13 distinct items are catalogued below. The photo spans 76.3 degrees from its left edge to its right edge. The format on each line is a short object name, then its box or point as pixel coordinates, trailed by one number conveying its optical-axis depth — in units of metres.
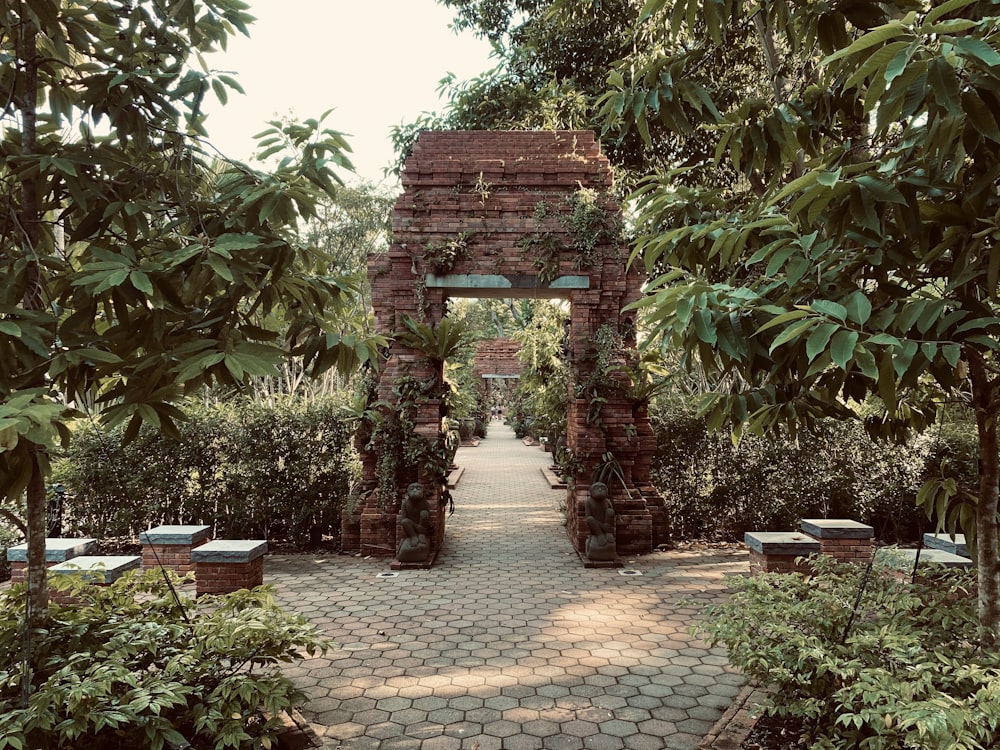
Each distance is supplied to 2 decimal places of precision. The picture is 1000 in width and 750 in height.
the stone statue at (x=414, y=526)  7.75
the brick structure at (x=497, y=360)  31.56
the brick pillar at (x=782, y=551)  6.26
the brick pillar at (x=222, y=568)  6.13
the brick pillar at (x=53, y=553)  5.71
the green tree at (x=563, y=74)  10.89
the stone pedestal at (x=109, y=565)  5.14
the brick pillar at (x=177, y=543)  6.90
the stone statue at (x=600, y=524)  7.82
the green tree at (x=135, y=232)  2.38
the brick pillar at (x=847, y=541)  6.86
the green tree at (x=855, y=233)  1.84
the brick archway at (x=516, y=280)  8.34
